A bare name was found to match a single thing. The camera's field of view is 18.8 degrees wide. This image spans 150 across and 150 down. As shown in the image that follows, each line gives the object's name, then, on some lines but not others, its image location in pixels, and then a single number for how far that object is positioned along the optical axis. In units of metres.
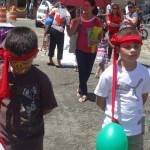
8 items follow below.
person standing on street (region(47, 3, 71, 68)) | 10.36
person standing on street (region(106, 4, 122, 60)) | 10.84
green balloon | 3.04
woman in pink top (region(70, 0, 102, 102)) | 7.44
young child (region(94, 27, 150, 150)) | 3.54
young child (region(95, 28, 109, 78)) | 9.58
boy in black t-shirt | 3.09
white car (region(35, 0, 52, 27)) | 26.88
